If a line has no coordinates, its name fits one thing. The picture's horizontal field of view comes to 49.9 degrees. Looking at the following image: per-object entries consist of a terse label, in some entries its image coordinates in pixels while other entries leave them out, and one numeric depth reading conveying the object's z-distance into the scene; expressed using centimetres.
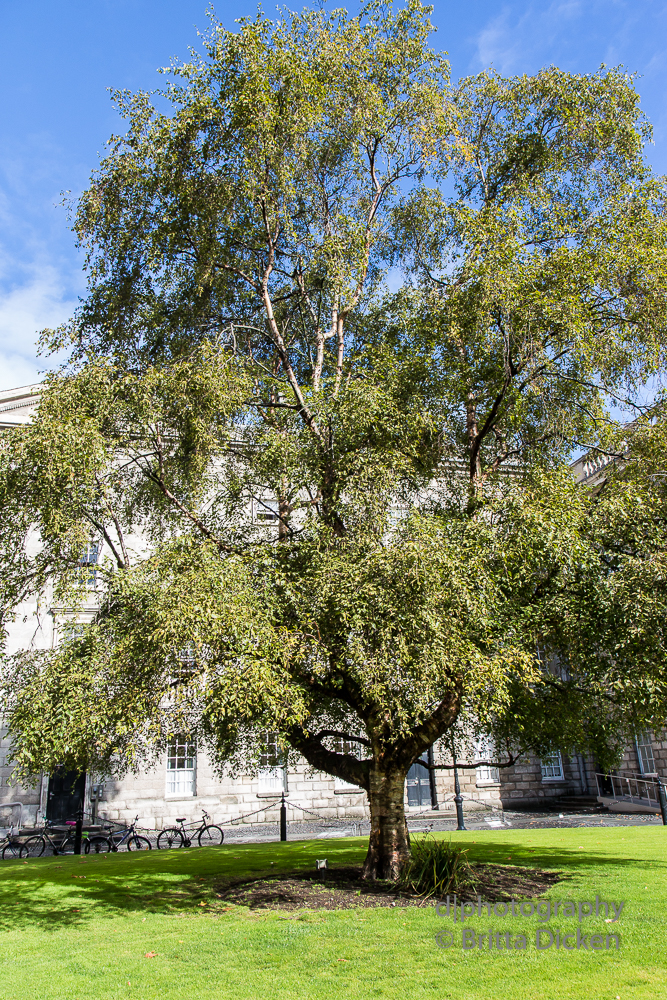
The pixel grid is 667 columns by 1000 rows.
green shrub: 980
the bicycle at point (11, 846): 1842
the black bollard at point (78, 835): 1758
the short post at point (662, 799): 1724
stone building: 2245
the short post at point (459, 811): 1949
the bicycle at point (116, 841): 1898
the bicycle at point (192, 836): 1989
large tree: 897
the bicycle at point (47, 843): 1861
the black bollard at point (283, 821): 1878
